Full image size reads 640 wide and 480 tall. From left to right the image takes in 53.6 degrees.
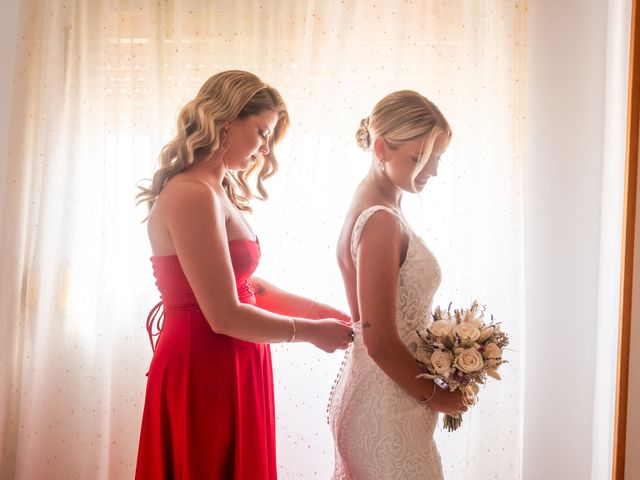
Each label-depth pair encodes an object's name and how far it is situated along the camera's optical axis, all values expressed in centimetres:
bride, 175
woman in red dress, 185
